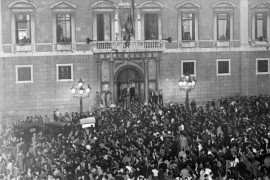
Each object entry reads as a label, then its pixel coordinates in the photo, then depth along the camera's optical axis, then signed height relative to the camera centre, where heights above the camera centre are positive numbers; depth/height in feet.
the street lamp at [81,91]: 121.01 -4.20
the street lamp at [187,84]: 124.36 -2.78
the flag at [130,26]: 138.99 +11.76
